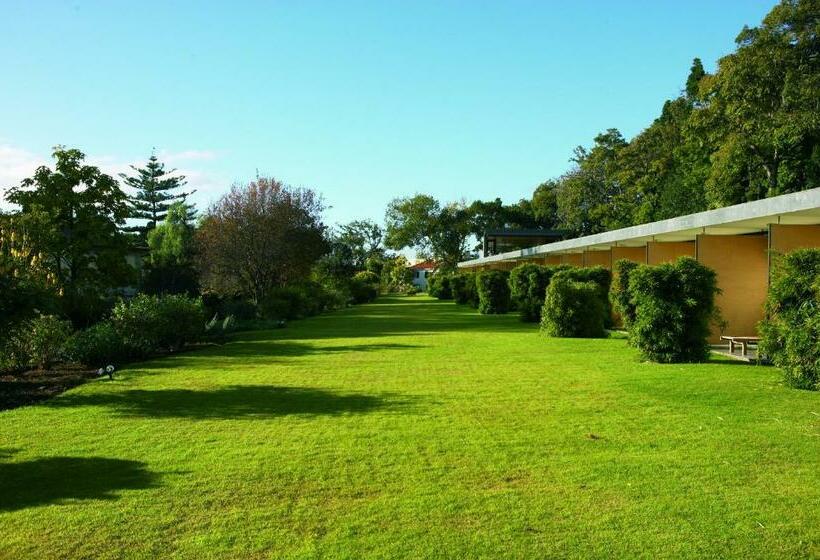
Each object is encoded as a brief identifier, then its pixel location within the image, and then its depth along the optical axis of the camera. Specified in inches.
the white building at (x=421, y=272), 4375.0
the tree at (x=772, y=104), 1245.7
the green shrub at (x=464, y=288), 1635.1
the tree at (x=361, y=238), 3614.9
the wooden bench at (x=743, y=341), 540.2
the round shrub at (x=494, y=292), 1301.7
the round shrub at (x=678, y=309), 502.3
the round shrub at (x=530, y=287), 1008.9
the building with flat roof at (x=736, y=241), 520.7
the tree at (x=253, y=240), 1229.1
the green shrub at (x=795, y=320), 372.2
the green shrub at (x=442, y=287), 2386.8
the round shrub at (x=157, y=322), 599.8
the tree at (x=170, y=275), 1048.8
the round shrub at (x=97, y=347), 533.6
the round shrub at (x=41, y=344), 503.5
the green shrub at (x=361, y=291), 2108.8
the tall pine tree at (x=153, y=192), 2807.6
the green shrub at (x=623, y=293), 552.1
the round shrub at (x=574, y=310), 749.3
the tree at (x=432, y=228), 3169.3
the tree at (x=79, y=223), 705.0
